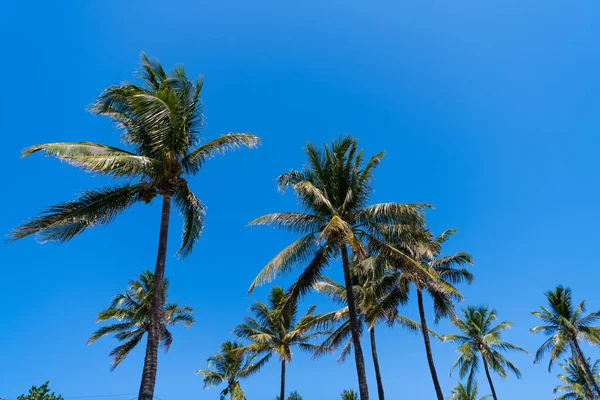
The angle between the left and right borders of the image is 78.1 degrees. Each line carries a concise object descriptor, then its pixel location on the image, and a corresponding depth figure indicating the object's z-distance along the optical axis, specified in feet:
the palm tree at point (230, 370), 87.76
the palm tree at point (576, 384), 109.19
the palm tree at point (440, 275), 55.83
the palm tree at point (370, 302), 58.59
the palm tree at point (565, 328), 85.20
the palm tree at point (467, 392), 70.49
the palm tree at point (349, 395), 85.51
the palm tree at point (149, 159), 31.68
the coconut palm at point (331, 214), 43.47
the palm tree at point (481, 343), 85.30
